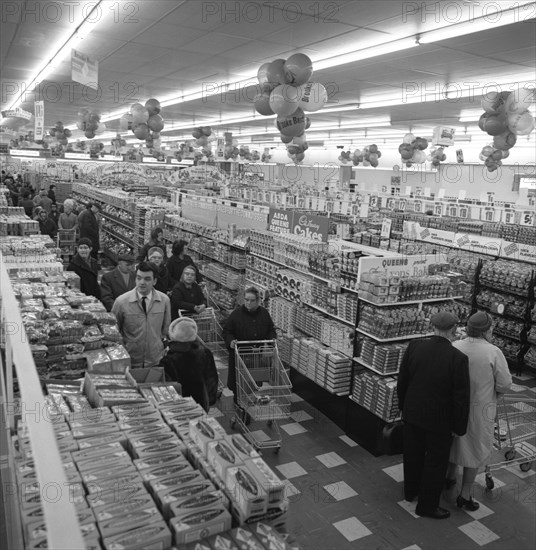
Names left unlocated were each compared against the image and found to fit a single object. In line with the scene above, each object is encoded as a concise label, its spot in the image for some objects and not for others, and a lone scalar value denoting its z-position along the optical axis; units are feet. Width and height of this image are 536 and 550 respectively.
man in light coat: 15.75
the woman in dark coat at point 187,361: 13.70
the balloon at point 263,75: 22.85
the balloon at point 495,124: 30.81
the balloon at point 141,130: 40.81
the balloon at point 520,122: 30.35
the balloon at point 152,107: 40.32
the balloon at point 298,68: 21.76
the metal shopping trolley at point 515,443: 16.18
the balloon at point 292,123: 26.08
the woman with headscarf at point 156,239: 29.81
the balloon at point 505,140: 33.04
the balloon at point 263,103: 23.99
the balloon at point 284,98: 22.41
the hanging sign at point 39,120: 47.12
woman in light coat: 14.52
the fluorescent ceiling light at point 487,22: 21.99
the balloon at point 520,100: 28.45
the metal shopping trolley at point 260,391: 17.34
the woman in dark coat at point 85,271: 22.92
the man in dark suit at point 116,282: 20.58
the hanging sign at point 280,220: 27.14
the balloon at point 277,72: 22.34
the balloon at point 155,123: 40.55
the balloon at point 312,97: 23.99
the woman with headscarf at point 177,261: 26.73
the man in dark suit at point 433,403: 13.84
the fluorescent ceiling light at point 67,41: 25.94
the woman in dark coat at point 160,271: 24.86
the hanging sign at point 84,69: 25.18
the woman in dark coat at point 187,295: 22.21
